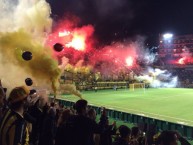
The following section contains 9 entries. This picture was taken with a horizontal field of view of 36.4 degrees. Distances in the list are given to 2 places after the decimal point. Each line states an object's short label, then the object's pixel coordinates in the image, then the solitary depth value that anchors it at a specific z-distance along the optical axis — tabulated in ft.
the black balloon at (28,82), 37.28
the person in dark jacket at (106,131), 17.83
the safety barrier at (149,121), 49.54
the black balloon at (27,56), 32.73
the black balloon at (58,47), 33.10
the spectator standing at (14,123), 13.73
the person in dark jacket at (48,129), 24.59
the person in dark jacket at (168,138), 15.47
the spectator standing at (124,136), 19.25
